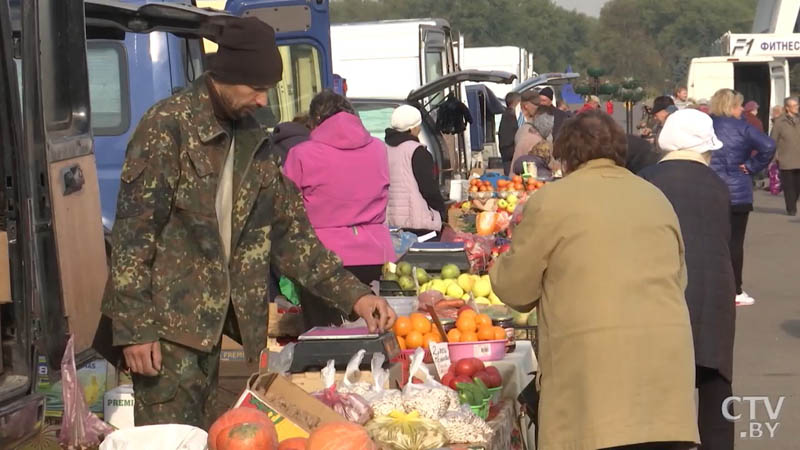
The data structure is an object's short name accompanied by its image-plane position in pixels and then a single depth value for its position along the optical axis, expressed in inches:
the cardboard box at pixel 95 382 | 238.4
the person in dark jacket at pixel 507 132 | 832.3
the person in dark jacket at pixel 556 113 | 661.9
